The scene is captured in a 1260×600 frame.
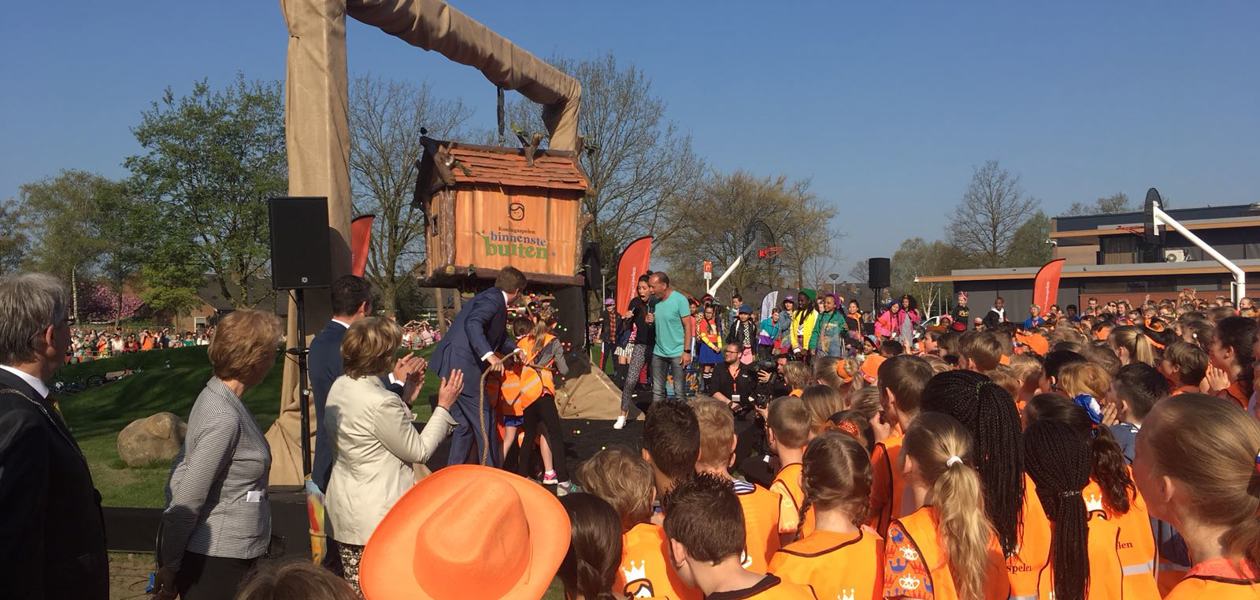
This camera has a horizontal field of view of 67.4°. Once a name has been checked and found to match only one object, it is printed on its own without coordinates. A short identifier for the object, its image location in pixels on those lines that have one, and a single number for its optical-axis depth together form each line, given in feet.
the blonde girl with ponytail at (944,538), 9.62
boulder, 32.42
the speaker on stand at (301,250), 22.98
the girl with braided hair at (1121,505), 11.19
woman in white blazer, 12.47
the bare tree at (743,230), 146.61
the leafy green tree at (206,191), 127.34
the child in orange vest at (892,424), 12.96
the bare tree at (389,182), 116.47
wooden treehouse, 29.84
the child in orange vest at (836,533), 9.51
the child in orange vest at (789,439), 12.62
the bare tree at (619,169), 114.83
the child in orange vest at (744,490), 11.19
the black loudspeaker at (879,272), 65.62
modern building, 142.31
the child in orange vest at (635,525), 9.95
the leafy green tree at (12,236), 180.04
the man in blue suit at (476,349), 21.97
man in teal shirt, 35.88
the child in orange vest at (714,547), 8.25
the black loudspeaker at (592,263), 49.75
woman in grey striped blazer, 10.75
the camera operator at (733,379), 29.37
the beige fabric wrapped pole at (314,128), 23.68
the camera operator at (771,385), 24.57
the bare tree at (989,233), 184.14
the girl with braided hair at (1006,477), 10.68
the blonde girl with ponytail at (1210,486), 7.30
